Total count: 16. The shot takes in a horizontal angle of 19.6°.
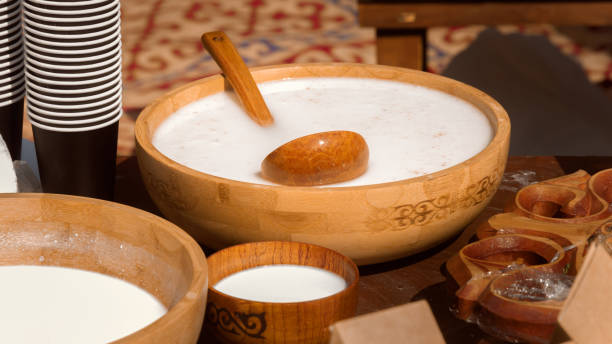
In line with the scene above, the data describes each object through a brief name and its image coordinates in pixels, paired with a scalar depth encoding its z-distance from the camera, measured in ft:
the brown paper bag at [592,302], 4.44
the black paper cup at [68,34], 5.42
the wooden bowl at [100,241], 4.84
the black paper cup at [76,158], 5.57
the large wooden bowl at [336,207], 5.15
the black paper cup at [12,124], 5.85
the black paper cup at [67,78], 5.47
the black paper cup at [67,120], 5.52
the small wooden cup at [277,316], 4.81
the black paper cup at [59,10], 5.40
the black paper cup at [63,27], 5.41
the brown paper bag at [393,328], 4.32
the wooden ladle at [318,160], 5.35
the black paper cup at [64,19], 5.40
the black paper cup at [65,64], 5.45
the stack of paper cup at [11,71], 5.70
